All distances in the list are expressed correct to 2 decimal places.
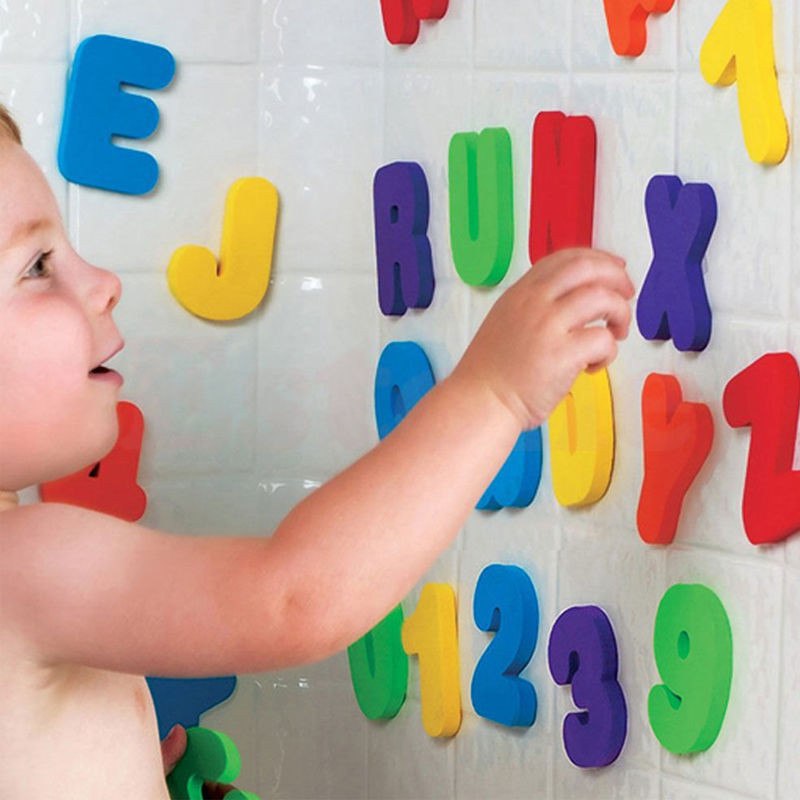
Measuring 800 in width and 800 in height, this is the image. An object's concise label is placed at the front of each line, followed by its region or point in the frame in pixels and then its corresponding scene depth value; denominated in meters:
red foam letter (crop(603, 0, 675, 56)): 1.43
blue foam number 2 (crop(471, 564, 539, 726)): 1.51
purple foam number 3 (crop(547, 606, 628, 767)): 1.46
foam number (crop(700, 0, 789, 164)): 1.36
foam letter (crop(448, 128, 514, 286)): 1.52
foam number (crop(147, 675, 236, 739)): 1.64
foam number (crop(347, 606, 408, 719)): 1.61
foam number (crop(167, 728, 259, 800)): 1.46
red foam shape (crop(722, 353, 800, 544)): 1.36
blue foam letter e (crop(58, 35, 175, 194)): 1.60
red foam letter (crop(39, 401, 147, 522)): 1.62
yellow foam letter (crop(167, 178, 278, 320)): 1.63
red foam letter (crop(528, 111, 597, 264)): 1.46
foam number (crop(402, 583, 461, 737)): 1.57
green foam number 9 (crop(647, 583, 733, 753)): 1.40
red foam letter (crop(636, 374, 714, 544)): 1.40
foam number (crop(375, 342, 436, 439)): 1.59
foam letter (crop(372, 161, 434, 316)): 1.58
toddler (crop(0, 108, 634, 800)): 1.26
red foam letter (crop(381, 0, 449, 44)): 1.58
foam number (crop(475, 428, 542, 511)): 1.51
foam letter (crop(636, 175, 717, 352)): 1.39
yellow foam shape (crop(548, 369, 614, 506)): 1.46
